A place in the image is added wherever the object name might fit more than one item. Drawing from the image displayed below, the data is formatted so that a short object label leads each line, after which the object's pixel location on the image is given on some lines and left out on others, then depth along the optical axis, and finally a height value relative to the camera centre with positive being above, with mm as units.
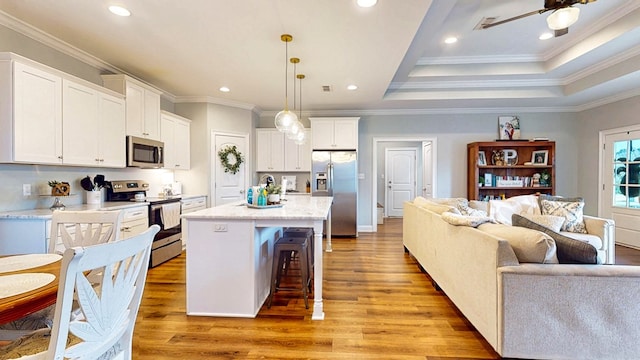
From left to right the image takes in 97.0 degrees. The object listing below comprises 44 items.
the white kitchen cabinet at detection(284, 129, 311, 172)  5855 +455
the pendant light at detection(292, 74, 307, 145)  3891 +617
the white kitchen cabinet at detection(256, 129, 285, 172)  5852 +580
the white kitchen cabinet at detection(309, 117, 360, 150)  5461 +869
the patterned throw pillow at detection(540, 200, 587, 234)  3288 -427
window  4492 +73
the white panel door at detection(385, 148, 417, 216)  8180 +27
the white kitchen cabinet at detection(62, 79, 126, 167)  2831 +564
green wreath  5273 +373
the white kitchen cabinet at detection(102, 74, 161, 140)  3545 +999
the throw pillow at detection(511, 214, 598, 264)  1715 -449
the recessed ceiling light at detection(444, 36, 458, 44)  3615 +1792
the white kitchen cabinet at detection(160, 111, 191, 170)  4426 +622
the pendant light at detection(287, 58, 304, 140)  3324 +637
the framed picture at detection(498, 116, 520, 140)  5453 +986
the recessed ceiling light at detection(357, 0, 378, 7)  2273 +1424
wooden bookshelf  5219 +187
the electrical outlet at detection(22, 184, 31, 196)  2699 -113
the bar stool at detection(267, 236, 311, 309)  2564 -723
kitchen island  2361 -706
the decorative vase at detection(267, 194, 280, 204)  2994 -224
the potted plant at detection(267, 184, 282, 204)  2996 -173
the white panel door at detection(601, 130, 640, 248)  4477 -105
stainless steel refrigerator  5406 -194
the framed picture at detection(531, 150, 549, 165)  5246 +392
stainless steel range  3613 -481
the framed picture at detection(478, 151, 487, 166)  5373 +362
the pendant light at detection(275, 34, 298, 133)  3084 +644
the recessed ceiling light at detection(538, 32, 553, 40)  3541 +1805
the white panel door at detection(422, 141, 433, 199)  5927 +192
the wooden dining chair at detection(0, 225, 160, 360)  792 -428
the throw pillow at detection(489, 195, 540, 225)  3631 -390
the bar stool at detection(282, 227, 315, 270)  2917 -587
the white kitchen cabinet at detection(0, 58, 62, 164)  2338 +573
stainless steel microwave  3632 +345
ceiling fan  2285 +1345
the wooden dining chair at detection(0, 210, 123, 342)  1755 -315
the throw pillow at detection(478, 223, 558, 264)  1737 -423
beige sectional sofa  1622 -766
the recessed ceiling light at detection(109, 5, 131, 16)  2373 +1433
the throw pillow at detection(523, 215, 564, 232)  3156 -482
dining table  973 -426
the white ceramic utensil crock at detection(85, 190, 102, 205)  3299 -224
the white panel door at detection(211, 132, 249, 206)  5207 +53
